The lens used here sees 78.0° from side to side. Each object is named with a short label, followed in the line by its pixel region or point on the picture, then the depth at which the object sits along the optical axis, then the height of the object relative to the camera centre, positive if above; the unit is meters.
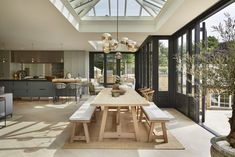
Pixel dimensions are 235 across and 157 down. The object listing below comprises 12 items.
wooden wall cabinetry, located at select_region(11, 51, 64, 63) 7.96 +1.10
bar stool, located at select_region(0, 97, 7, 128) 3.39 -0.71
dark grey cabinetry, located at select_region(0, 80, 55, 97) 6.26 -0.50
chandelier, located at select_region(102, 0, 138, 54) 3.26 +0.77
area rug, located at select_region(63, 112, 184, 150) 2.40 -1.16
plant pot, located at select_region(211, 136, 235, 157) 1.27 -0.67
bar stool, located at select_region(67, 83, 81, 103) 6.07 -0.43
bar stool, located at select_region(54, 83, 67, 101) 5.87 -0.39
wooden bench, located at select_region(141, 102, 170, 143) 2.51 -0.76
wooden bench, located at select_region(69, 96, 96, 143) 2.51 -0.75
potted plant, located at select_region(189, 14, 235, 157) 1.30 +0.05
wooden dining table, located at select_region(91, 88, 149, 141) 2.43 -0.46
